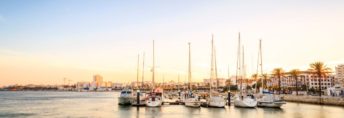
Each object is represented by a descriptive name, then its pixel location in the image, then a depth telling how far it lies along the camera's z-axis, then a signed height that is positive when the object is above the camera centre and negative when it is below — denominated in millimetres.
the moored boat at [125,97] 65562 -4244
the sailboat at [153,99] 60078 -4288
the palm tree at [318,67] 78312 +2195
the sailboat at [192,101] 59906 -4741
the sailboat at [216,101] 58672 -4548
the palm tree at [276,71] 103938 +1727
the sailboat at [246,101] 58594 -4562
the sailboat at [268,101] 59562 -4545
